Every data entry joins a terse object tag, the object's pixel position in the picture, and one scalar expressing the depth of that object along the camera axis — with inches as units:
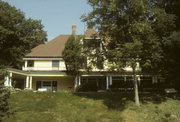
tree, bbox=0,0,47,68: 1695.7
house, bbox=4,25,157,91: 1378.0
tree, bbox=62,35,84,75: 1226.0
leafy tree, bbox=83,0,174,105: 732.7
